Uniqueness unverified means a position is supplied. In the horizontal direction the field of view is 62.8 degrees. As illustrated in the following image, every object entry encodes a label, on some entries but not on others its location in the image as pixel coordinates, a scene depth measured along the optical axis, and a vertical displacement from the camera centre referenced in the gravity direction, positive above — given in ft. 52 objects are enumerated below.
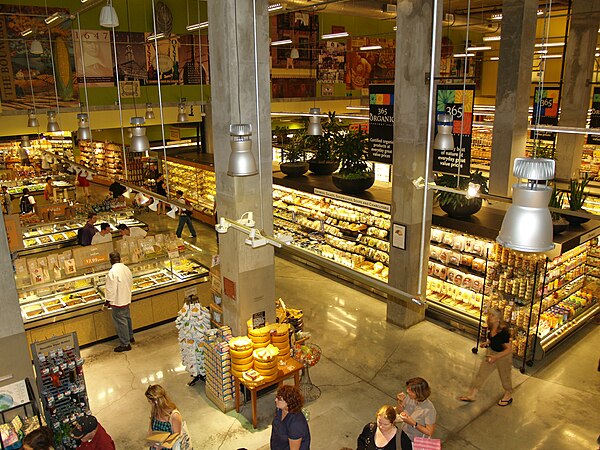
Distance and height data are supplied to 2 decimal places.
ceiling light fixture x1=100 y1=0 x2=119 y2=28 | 19.08 +3.25
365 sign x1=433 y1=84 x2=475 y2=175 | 23.70 -0.73
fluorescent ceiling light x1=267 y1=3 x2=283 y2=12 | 33.49 +6.30
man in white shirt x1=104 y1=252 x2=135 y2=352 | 25.58 -9.83
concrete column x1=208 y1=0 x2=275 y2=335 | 20.10 -1.70
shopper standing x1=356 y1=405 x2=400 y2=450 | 14.93 -10.12
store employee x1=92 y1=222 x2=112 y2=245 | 32.91 -8.70
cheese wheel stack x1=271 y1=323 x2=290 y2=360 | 21.49 -10.15
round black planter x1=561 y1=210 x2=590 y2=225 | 26.59 -6.59
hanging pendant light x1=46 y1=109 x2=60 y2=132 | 40.29 -1.67
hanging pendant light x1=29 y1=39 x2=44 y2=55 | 43.75 +4.94
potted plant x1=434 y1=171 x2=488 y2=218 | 27.50 -5.64
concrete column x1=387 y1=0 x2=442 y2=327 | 25.27 -1.93
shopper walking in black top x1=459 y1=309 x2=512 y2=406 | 21.13 -10.95
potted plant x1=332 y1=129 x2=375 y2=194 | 33.06 -4.38
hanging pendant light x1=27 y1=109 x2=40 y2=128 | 42.88 -1.44
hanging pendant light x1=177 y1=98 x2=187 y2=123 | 50.96 -1.32
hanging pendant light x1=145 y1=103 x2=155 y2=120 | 51.58 -1.08
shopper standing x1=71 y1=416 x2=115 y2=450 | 15.23 -10.19
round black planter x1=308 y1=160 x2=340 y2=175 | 40.81 -5.43
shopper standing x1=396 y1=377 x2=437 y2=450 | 16.22 -10.28
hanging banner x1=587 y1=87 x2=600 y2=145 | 39.72 -1.63
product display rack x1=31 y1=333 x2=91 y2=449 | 17.85 -10.06
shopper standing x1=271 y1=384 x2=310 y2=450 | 15.42 -9.92
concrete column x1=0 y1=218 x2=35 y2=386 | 17.11 -7.71
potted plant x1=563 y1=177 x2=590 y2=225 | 26.32 -5.52
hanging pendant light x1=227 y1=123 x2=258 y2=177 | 14.99 -1.59
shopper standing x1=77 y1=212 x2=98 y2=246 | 35.14 -9.03
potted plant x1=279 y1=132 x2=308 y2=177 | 40.16 -4.76
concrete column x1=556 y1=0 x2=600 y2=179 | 40.78 +1.30
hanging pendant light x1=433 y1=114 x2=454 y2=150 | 22.48 -1.68
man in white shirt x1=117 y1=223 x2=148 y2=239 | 34.13 -8.99
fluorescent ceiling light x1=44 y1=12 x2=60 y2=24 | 34.35 +5.80
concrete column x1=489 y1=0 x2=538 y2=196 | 28.66 +0.67
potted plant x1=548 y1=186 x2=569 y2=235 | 25.08 -6.31
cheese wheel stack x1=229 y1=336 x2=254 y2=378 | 20.56 -10.40
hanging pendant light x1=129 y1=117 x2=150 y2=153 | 24.29 -1.78
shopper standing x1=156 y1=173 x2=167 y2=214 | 53.84 -9.21
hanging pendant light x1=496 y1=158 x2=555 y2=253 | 9.34 -2.29
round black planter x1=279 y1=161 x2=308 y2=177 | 40.06 -5.44
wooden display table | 20.12 -11.37
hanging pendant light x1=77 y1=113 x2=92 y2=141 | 37.91 -1.88
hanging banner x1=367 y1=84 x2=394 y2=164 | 28.17 -1.36
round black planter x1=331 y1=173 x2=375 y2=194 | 33.15 -5.55
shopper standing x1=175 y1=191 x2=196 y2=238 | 46.06 -11.21
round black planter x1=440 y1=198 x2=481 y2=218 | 27.48 -6.07
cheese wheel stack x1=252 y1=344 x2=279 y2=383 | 20.42 -10.61
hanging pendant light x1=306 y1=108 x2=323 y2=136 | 30.07 -1.56
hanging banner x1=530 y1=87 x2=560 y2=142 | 39.09 -0.78
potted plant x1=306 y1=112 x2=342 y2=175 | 39.70 -4.57
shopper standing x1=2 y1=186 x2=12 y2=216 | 40.19 -8.30
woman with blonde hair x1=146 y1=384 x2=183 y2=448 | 16.12 -9.98
